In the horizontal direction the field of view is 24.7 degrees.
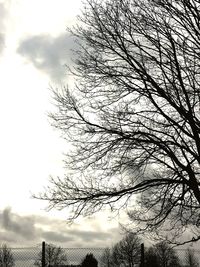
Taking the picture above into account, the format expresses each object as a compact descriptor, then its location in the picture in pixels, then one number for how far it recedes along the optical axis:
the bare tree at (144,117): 11.06
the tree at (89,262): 19.92
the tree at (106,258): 20.59
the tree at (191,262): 15.75
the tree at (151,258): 27.95
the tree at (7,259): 21.52
